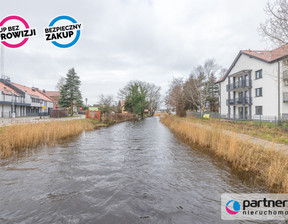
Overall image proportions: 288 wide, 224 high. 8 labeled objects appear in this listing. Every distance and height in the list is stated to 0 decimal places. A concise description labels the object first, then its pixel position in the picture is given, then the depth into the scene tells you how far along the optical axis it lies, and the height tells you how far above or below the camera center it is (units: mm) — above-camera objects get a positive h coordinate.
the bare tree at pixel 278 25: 10750 +5796
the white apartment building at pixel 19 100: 31781 +2304
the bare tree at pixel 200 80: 31812 +6149
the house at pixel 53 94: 74938 +7560
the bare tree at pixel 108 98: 33625 +3434
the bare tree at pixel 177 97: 35156 +2958
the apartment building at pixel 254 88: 19828 +3258
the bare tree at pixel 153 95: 65812 +6146
